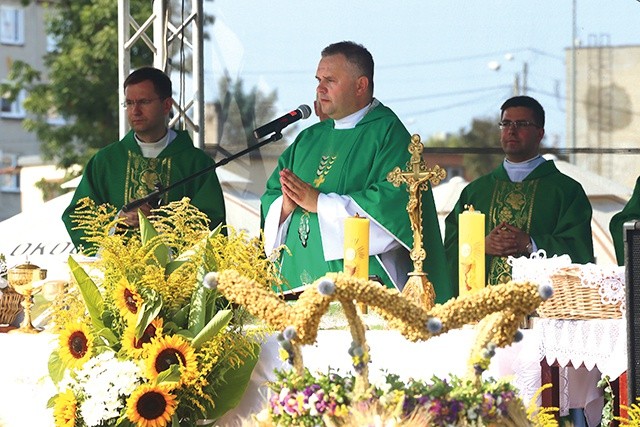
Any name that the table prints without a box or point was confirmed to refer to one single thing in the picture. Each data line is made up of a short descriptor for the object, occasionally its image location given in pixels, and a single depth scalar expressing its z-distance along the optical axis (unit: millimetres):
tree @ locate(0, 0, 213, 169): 30088
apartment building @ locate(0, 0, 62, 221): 52162
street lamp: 14157
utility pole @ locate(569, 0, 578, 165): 13884
